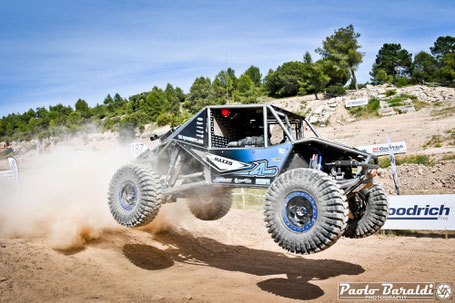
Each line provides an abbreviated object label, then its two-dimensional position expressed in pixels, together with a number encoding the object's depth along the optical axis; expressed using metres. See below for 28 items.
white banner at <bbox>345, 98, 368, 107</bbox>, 48.43
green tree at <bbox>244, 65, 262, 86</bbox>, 105.75
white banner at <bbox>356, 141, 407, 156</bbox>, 26.86
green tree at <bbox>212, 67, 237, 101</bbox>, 74.19
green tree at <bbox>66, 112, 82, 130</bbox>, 70.11
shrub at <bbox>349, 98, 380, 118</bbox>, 45.65
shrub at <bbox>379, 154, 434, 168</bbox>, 23.91
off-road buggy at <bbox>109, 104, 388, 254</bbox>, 6.61
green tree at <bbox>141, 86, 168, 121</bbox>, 77.67
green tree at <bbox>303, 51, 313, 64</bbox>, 78.57
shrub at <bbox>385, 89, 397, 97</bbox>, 50.54
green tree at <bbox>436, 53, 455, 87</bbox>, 58.78
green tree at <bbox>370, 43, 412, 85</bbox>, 77.81
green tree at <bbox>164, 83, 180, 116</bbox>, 72.00
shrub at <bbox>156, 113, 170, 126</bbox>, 61.86
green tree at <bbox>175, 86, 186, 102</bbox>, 98.88
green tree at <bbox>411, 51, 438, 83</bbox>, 64.19
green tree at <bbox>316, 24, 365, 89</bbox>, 59.31
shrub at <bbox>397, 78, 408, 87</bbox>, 57.25
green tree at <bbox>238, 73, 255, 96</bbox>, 77.69
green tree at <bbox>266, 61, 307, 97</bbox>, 72.69
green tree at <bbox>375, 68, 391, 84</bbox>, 68.06
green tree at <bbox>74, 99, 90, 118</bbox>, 114.23
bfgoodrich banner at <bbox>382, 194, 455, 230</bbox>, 13.94
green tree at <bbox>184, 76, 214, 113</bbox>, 68.88
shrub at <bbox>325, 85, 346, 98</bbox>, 57.38
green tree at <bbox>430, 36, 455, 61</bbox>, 79.00
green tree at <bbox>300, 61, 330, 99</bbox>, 60.56
